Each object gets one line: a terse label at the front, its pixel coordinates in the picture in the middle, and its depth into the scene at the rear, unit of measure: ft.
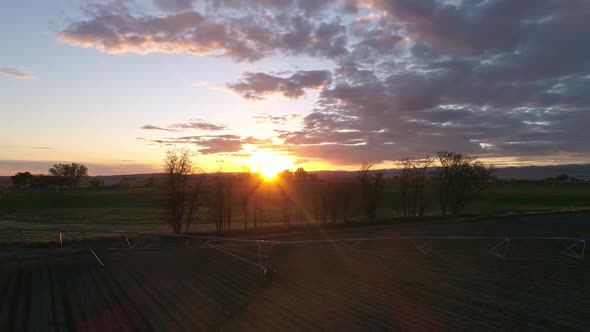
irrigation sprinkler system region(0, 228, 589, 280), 66.64
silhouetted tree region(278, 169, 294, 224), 178.13
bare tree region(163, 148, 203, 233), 128.57
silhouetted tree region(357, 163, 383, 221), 180.16
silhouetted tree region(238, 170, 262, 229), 171.29
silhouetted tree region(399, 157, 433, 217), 199.52
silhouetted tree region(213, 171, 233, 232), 145.89
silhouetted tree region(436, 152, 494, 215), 200.75
